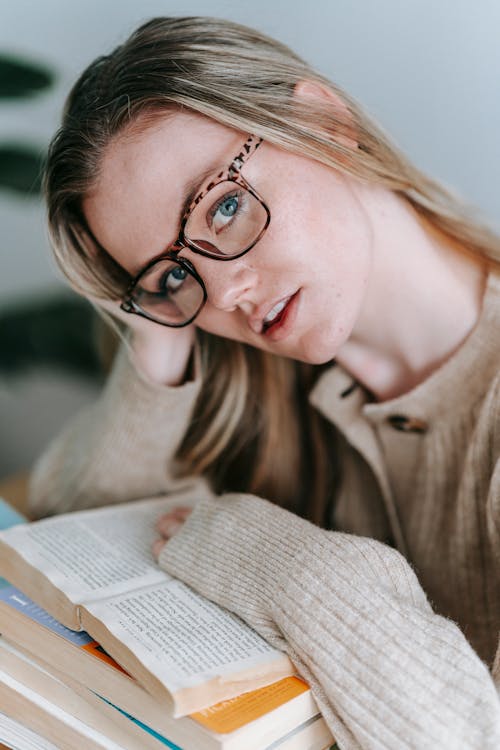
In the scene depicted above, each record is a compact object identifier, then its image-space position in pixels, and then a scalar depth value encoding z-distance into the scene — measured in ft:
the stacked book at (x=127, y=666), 2.35
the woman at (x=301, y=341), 2.52
